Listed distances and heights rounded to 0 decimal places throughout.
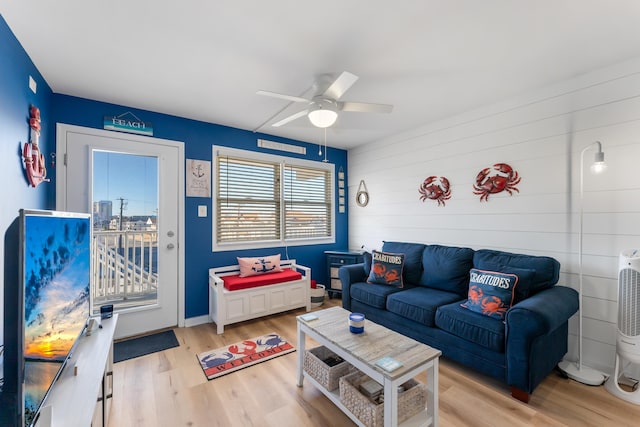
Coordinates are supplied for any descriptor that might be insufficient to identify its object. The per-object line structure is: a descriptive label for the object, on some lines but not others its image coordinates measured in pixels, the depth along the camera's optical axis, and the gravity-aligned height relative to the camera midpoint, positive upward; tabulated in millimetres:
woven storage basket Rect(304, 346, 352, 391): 1893 -1116
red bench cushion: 3215 -822
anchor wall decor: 1940 +417
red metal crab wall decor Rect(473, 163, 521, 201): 2787 +341
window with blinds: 3631 +198
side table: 4188 -753
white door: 2750 -2
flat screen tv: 868 -340
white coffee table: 1467 -857
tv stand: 1070 -804
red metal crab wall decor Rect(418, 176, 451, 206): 3366 +305
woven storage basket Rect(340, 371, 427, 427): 1556 -1123
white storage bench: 3113 -1046
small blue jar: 1941 -792
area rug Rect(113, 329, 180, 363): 2615 -1351
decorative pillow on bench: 3492 -685
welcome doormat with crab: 2365 -1337
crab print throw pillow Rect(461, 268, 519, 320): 2156 -649
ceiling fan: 2166 +884
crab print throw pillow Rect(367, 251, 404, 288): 3107 -647
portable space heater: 1940 -761
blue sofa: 1914 -836
